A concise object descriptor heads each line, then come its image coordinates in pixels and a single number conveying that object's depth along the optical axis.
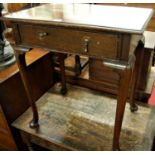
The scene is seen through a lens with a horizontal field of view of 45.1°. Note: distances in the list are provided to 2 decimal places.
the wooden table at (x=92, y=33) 0.69
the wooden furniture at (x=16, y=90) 1.10
